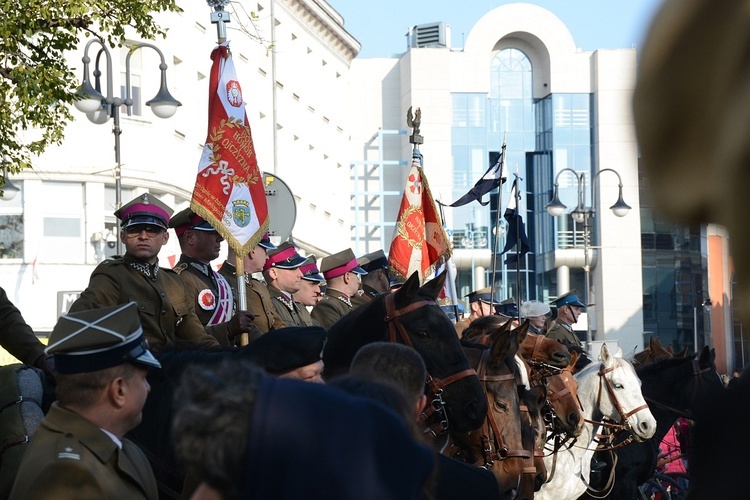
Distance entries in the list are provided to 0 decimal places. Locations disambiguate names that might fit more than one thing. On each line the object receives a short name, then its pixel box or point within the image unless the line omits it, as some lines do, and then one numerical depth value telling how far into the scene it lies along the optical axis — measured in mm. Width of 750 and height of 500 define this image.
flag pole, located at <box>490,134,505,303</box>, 15628
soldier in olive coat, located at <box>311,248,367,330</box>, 10969
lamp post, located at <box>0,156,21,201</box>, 26969
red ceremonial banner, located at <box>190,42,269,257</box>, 8789
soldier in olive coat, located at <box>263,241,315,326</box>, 10555
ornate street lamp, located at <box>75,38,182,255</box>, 17578
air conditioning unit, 83312
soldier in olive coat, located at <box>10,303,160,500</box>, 3580
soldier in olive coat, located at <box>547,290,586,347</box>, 17609
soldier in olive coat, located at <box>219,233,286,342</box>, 9438
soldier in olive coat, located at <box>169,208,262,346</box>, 8172
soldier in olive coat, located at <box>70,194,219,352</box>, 7086
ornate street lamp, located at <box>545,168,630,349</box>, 33062
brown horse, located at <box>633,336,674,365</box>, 16641
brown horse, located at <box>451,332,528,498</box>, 8430
